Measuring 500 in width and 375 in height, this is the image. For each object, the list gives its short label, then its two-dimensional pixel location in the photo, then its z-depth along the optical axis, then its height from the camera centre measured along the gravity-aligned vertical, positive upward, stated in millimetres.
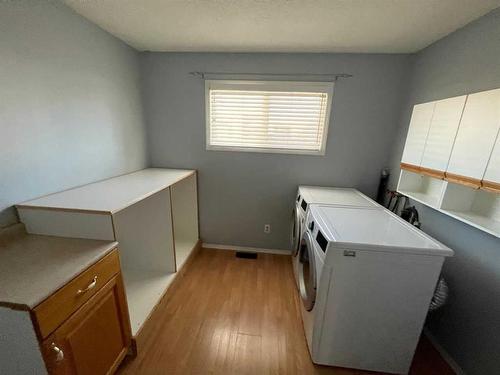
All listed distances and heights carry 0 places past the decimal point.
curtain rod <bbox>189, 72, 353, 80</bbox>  2062 +592
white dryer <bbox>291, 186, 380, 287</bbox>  1833 -567
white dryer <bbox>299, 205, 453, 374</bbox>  1118 -847
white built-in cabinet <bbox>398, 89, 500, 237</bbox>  1072 -75
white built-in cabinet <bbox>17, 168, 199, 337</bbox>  1156 -713
